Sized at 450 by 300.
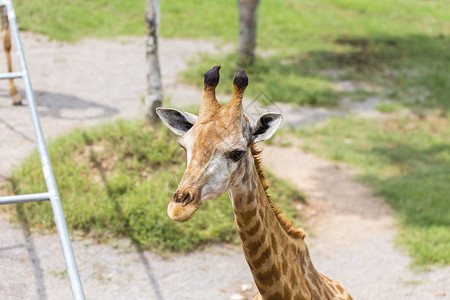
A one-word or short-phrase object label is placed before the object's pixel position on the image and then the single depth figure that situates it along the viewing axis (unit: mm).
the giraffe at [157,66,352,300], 6187
